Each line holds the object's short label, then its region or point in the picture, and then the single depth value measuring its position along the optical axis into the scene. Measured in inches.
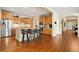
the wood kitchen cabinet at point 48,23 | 120.1
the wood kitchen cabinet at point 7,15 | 104.3
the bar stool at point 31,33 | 113.6
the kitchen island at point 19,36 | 111.4
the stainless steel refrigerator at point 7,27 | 105.3
